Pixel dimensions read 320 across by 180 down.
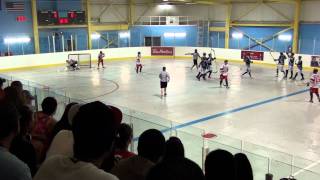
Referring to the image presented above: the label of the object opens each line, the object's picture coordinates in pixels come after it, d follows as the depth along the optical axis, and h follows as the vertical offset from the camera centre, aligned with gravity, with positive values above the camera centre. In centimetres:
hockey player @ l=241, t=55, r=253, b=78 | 2421 -109
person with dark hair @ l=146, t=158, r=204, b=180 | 216 -71
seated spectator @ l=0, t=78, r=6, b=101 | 630 -78
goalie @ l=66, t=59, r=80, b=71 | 2905 -129
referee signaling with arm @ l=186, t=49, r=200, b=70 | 2836 -82
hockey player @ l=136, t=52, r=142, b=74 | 2647 -119
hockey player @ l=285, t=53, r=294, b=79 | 2417 -95
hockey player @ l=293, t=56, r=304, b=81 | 2309 -119
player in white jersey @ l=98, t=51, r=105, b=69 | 2902 -68
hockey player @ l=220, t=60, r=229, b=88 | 2077 -131
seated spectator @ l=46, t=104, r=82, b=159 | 340 -88
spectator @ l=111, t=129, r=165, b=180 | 323 -98
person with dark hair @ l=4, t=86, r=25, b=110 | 626 -80
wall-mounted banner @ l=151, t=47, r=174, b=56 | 3759 -29
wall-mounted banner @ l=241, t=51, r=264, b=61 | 3197 -51
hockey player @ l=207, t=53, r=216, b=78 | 2411 -105
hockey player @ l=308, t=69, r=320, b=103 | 1692 -156
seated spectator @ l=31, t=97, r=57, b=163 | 467 -111
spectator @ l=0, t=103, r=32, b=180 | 244 -70
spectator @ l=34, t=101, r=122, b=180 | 228 -59
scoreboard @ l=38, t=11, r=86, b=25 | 3148 +258
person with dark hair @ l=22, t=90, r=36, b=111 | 777 -106
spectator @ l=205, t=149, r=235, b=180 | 270 -84
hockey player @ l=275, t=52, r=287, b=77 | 2453 -90
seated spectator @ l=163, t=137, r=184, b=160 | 386 -103
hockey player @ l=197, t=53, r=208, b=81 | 2378 -125
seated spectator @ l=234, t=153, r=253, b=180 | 308 -98
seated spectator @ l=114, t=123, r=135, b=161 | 446 -108
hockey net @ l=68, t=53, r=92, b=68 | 3149 -88
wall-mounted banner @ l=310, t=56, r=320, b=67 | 2782 -95
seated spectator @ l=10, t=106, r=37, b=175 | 343 -93
